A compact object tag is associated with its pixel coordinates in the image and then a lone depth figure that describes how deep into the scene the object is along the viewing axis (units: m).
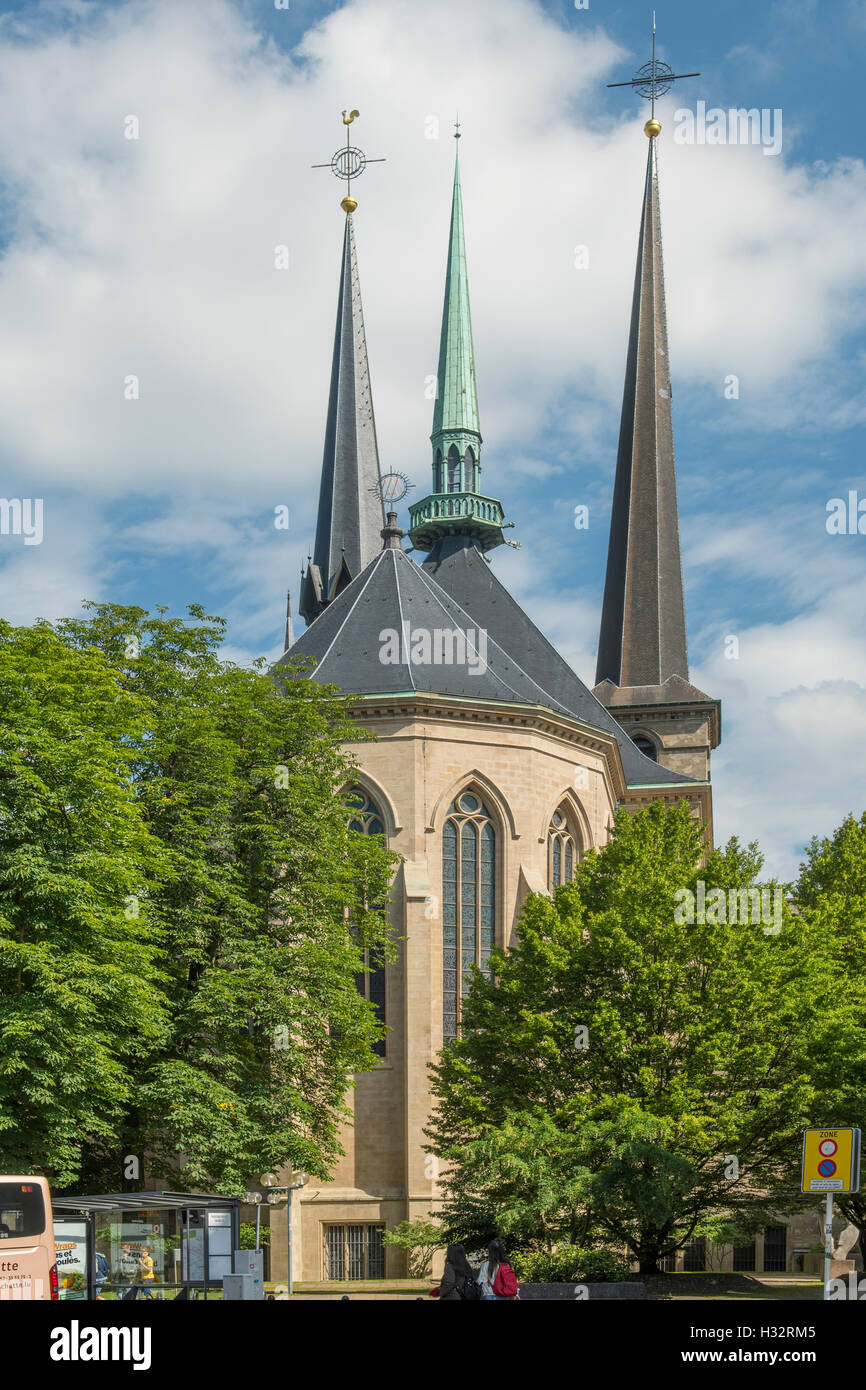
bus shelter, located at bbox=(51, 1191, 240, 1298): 19.42
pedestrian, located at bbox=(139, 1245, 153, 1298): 21.02
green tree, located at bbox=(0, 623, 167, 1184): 24.81
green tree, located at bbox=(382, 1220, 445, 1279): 32.81
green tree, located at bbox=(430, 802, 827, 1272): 28.97
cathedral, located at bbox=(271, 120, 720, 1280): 39.62
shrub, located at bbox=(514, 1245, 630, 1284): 25.28
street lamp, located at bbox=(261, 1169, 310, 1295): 29.62
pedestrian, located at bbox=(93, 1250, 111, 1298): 21.05
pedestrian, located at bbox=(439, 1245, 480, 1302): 15.42
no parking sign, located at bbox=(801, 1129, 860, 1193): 16.19
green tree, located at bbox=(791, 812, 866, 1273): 30.67
